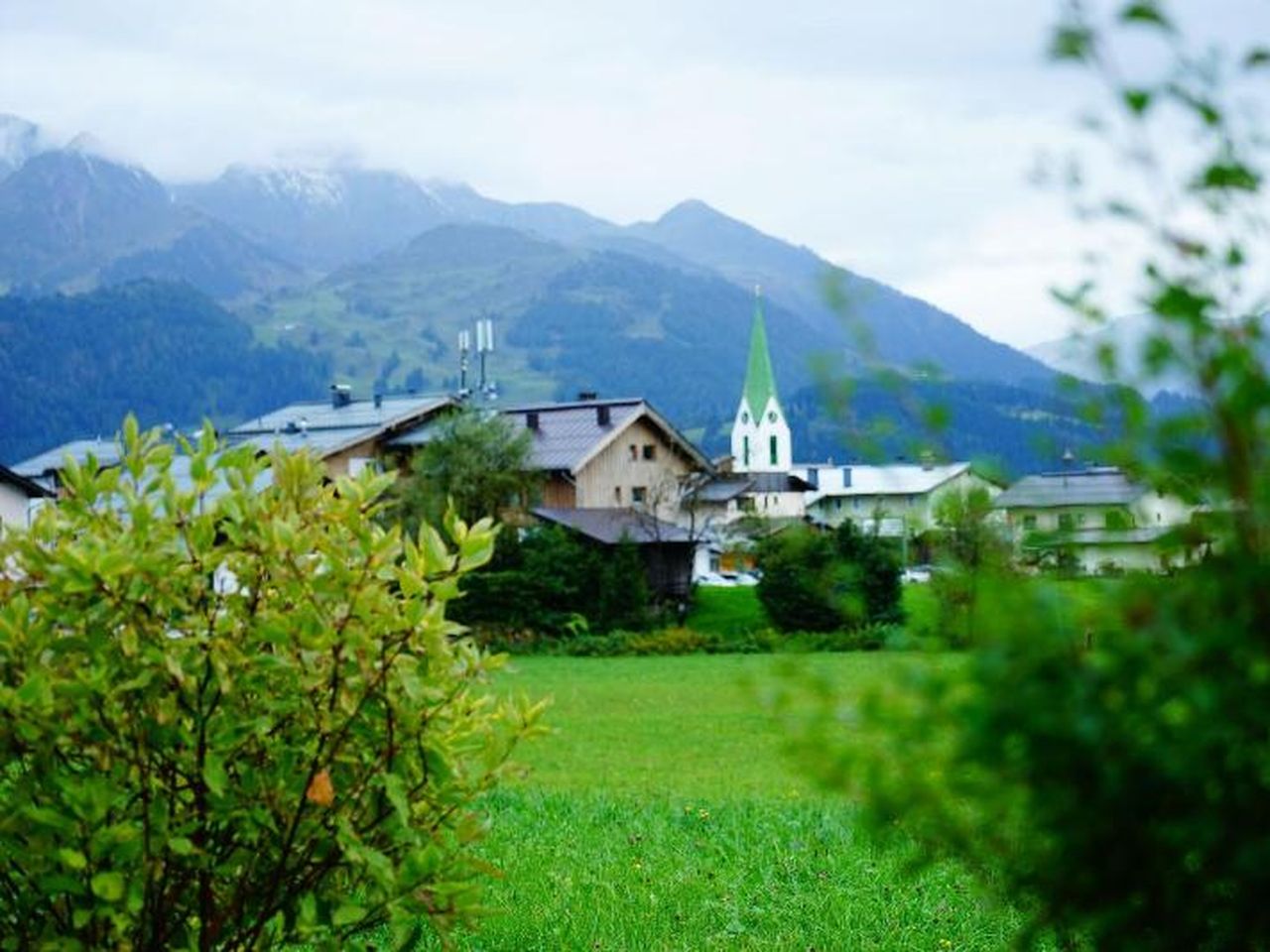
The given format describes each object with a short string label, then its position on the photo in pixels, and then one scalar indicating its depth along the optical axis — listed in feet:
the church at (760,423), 309.63
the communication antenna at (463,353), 234.99
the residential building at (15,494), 133.08
